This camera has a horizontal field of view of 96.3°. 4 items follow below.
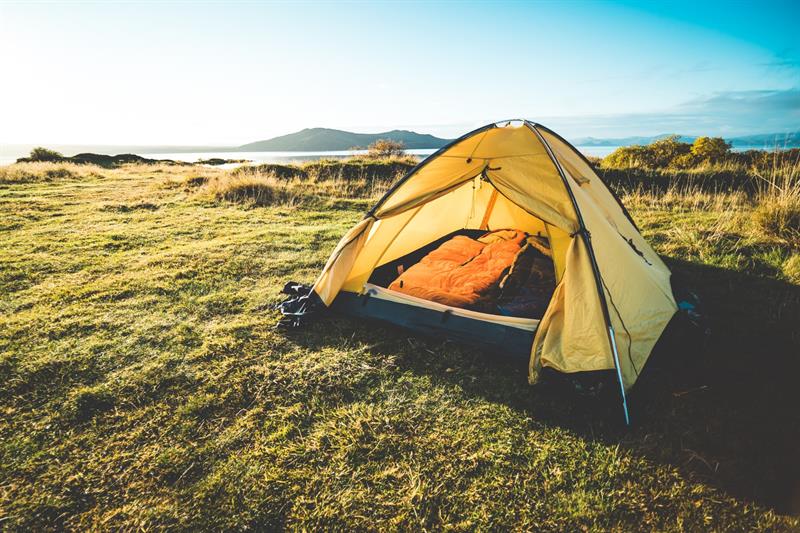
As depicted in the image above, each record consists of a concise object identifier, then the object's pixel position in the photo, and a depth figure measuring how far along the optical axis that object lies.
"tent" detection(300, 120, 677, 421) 2.91
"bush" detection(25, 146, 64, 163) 24.87
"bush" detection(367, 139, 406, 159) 25.14
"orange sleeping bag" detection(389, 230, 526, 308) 3.74
